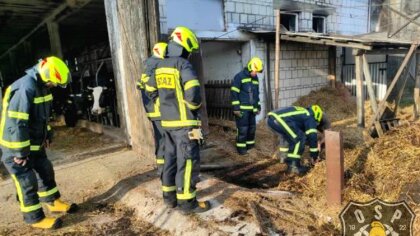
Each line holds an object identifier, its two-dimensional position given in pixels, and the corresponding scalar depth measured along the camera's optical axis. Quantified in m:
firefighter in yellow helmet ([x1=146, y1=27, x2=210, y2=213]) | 3.43
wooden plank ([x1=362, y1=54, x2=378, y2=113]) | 6.83
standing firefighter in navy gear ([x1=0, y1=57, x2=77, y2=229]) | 3.31
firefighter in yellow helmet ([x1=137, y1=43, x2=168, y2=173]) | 3.81
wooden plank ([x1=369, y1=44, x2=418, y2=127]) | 6.79
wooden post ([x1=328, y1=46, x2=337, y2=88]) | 11.55
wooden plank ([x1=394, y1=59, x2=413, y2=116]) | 7.79
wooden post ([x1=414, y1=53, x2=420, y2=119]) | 8.04
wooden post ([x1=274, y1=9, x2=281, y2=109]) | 6.97
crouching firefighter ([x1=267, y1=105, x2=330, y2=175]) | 5.13
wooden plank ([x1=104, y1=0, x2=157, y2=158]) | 5.32
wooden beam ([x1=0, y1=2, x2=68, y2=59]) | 8.31
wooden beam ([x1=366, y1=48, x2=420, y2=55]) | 6.88
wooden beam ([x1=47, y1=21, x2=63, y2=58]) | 10.06
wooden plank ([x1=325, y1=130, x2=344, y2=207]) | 3.74
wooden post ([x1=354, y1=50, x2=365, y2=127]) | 6.87
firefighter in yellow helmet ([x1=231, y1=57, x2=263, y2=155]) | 6.62
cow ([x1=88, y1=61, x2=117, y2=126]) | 8.26
